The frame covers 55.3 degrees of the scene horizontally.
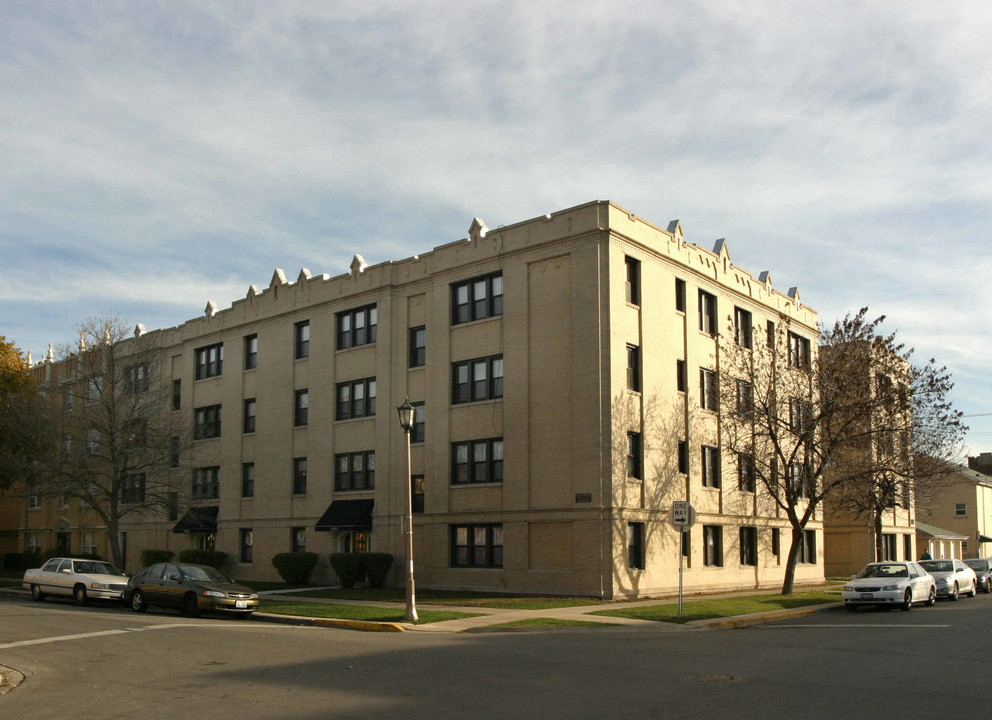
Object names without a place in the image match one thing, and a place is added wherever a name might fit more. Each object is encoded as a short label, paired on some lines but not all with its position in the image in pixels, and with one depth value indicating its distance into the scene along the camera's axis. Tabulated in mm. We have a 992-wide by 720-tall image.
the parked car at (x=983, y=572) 39062
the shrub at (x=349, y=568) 34562
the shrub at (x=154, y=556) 43781
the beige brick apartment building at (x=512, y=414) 30812
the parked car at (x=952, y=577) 32562
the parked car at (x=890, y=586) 26797
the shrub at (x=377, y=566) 34844
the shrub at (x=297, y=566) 37406
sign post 23266
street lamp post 23047
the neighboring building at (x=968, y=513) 75862
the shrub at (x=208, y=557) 42156
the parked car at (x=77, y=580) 28312
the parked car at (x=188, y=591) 24391
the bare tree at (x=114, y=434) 39312
